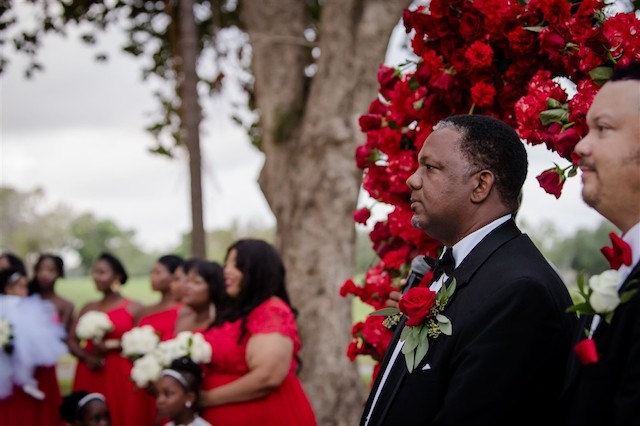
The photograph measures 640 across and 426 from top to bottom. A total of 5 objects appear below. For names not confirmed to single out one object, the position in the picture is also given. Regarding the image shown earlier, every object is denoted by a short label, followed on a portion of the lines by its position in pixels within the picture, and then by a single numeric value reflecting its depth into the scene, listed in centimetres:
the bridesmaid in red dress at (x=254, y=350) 509
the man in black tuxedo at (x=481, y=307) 244
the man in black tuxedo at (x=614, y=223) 208
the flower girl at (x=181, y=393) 517
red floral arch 319
